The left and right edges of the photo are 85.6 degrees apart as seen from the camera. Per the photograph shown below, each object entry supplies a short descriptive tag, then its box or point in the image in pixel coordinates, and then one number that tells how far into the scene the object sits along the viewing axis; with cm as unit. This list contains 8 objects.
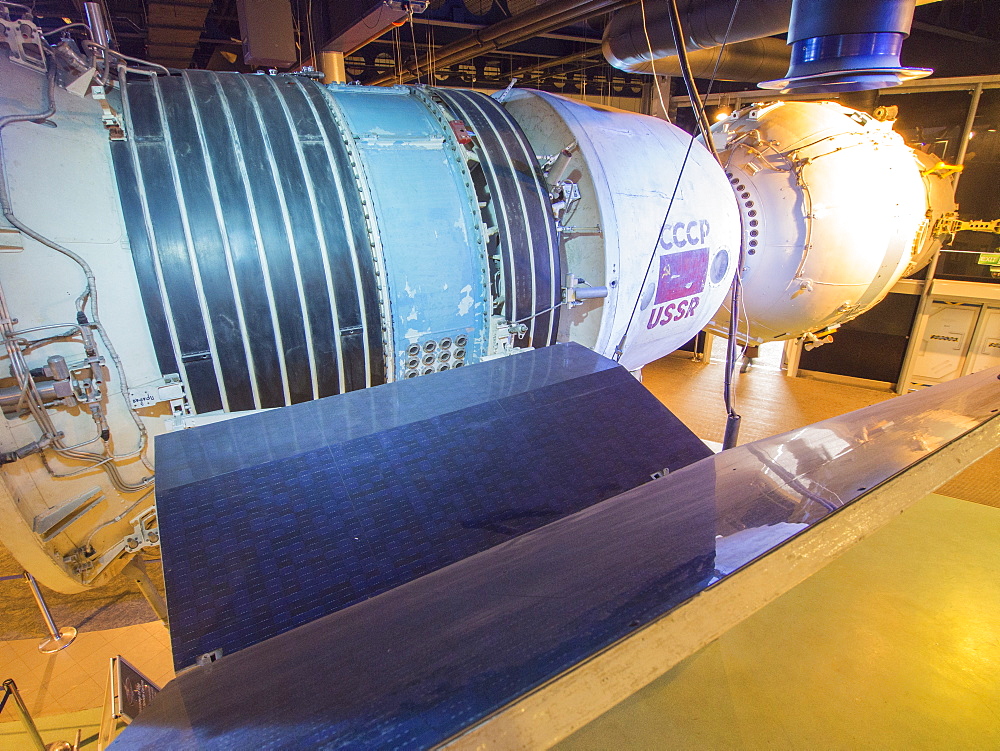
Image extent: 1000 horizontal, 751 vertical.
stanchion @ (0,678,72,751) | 248
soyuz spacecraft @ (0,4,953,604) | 166
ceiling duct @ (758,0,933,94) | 227
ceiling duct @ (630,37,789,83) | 612
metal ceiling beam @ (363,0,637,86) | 472
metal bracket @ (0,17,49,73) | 168
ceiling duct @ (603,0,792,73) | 426
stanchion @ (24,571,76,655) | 355
